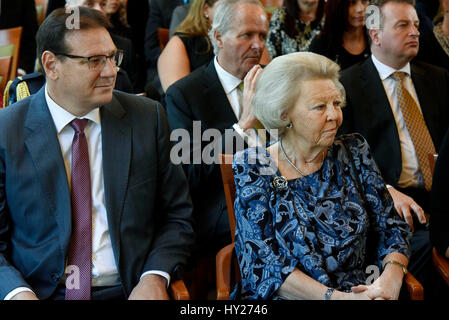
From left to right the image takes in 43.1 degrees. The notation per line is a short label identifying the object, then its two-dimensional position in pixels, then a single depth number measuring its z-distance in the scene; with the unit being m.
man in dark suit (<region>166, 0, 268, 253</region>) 2.33
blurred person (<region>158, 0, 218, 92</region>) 3.15
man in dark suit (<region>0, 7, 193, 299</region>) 1.74
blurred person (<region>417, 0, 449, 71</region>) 3.19
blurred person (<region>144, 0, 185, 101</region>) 3.85
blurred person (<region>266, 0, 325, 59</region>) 3.46
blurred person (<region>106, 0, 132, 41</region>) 3.63
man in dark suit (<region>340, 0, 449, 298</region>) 2.53
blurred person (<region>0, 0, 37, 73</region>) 3.80
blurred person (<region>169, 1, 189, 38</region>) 3.54
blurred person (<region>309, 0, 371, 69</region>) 3.12
